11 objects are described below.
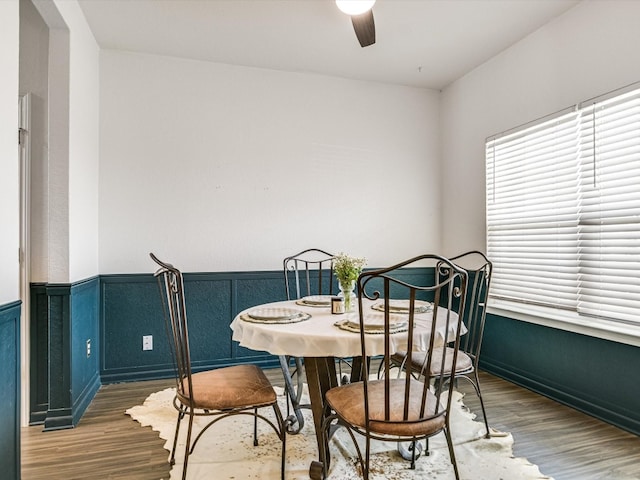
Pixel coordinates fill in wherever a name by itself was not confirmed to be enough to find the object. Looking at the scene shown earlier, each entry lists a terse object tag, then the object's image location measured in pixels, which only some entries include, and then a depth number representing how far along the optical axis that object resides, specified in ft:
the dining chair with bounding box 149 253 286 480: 5.69
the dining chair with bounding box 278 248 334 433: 11.93
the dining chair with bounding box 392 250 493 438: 6.96
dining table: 5.33
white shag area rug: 6.27
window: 7.93
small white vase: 7.08
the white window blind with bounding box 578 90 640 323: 7.80
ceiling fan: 6.55
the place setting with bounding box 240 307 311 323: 6.23
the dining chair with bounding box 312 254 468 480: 4.75
